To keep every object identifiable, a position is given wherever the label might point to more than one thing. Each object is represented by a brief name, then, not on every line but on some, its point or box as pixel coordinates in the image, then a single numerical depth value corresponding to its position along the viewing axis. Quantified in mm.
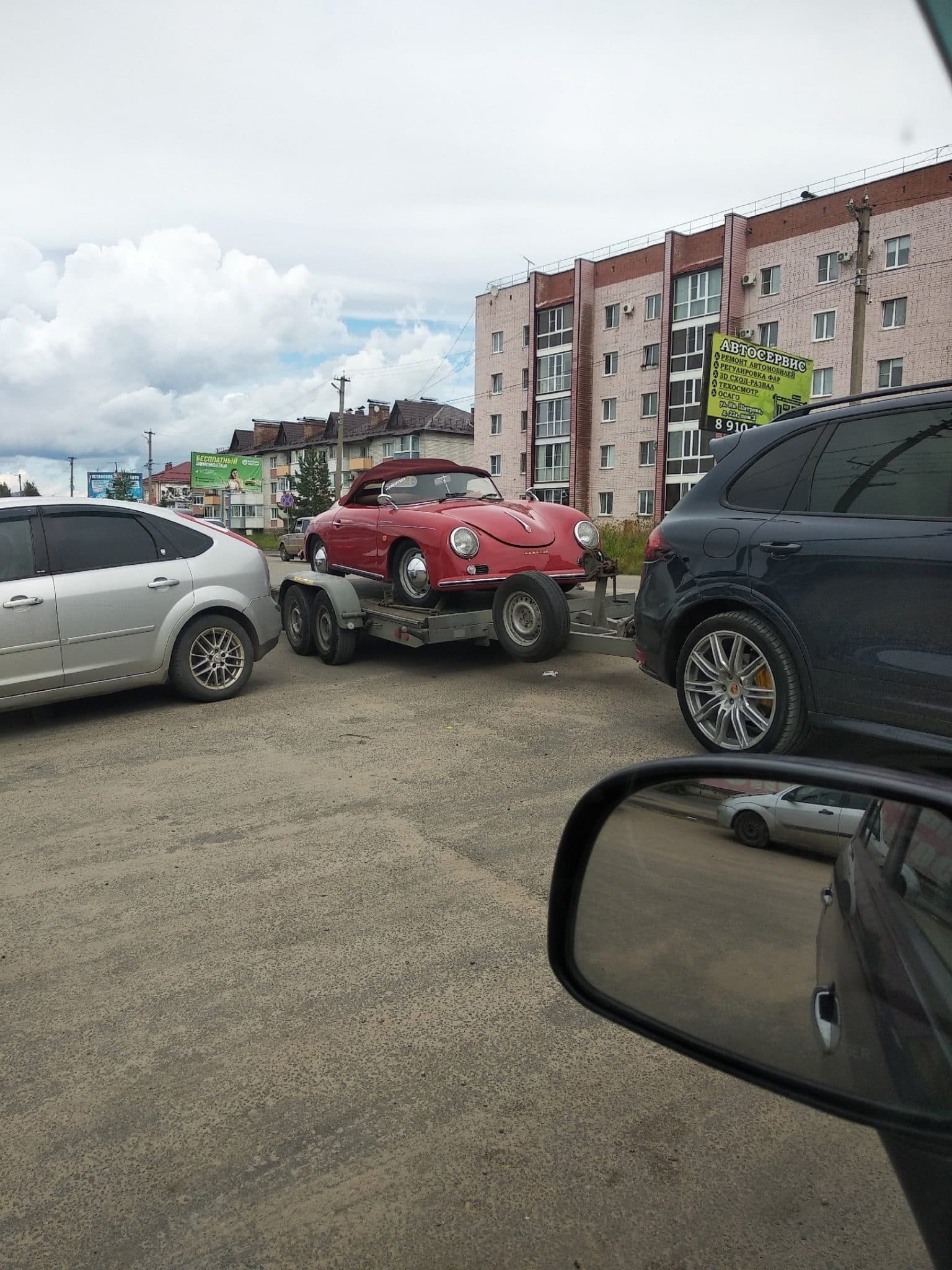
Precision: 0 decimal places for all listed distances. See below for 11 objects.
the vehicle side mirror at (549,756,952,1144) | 1012
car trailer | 6988
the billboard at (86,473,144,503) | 115375
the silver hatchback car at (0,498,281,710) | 6426
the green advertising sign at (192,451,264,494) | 76562
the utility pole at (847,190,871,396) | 18281
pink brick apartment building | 38344
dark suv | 4211
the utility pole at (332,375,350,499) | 48562
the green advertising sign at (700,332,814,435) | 19844
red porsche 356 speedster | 7676
